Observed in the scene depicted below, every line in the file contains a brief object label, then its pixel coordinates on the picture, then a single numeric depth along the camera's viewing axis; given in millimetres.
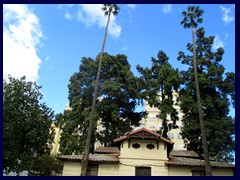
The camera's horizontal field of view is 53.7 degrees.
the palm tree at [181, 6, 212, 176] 25634
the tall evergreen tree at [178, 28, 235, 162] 24203
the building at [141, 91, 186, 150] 53156
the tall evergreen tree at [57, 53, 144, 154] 27022
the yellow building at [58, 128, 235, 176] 19922
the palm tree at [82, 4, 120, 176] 17641
